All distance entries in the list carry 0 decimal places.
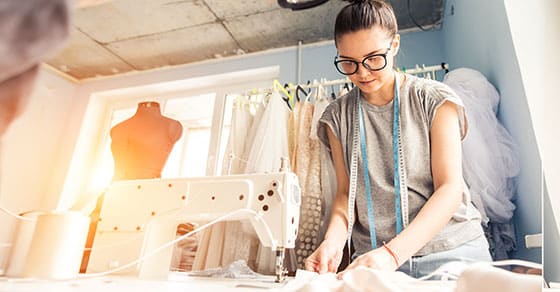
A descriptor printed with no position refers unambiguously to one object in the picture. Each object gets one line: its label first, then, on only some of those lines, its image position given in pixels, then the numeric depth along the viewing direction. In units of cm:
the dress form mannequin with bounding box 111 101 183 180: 105
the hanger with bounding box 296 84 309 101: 154
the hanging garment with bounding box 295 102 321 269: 117
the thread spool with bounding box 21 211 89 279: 58
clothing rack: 142
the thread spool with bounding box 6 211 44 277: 65
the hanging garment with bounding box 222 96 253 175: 143
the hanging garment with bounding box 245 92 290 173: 131
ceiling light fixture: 80
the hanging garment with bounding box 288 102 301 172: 137
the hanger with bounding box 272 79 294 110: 159
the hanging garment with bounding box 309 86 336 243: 112
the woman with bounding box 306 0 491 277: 75
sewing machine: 73
